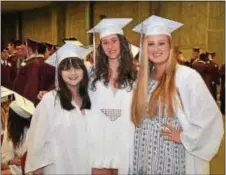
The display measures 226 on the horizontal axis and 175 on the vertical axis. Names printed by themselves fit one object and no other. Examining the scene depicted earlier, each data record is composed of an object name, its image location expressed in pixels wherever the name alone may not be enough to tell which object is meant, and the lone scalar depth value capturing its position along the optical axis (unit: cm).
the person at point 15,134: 165
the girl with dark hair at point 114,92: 142
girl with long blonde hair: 136
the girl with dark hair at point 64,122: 144
